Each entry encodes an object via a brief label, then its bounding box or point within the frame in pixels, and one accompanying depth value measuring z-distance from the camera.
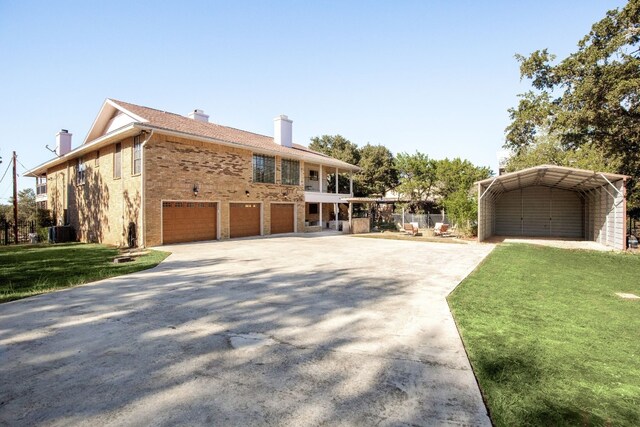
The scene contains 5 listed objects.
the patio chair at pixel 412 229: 21.42
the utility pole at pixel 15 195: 19.87
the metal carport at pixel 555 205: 14.92
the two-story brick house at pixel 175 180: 15.03
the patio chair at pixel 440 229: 20.50
